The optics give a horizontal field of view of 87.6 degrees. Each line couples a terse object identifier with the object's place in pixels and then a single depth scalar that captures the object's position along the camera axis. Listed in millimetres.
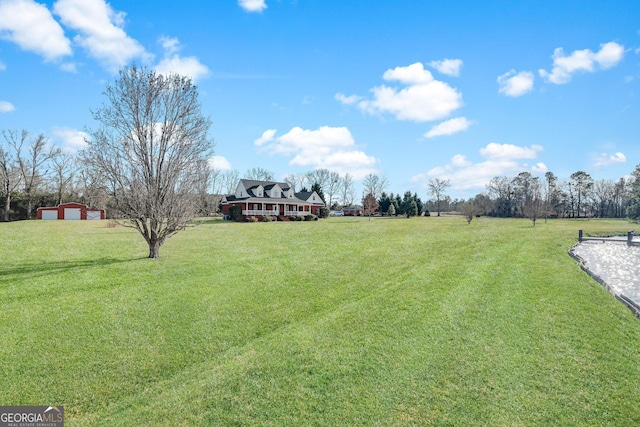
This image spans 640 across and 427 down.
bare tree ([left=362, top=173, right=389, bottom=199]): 79394
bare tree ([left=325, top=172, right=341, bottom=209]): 78812
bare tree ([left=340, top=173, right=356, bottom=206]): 82188
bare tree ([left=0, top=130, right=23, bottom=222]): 35875
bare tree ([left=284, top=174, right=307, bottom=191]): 80062
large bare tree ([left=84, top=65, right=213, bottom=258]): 12219
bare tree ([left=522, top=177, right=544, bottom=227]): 38231
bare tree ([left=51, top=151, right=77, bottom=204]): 42938
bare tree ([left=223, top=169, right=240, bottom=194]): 72531
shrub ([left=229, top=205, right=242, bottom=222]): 35812
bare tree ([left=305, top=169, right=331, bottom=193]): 78481
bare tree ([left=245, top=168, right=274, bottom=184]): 77162
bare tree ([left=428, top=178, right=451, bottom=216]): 73750
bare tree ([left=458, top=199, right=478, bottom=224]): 38719
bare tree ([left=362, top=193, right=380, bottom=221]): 52531
